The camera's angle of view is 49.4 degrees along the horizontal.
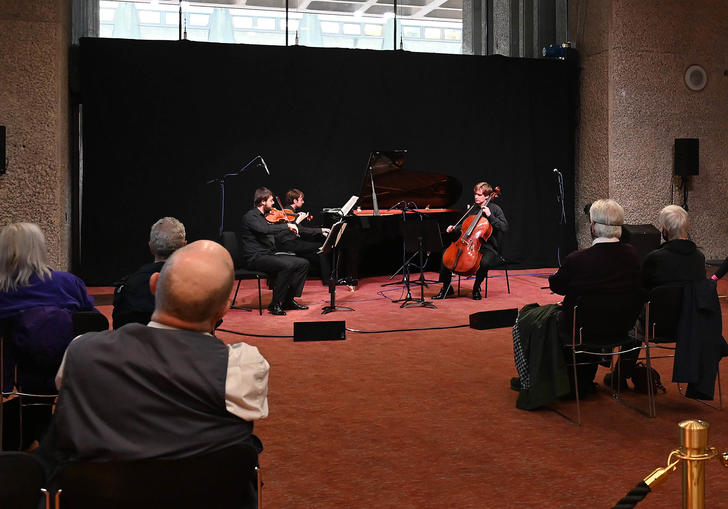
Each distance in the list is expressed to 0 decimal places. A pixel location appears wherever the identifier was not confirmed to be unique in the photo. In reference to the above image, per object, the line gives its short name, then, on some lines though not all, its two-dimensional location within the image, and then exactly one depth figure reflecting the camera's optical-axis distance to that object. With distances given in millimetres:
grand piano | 8766
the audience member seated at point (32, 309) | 3232
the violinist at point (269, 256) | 7430
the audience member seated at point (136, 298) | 3674
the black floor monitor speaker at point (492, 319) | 6445
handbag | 4516
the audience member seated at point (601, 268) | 4055
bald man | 1737
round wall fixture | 10641
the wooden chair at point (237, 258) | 7383
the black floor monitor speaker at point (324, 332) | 6051
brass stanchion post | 1584
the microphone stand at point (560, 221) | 10945
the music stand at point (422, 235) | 7539
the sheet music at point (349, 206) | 7434
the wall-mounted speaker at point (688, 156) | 10430
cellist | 8109
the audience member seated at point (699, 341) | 4004
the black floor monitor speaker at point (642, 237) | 9469
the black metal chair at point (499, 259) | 8200
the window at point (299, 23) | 9562
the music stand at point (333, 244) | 6977
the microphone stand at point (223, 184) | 9602
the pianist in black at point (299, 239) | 8344
